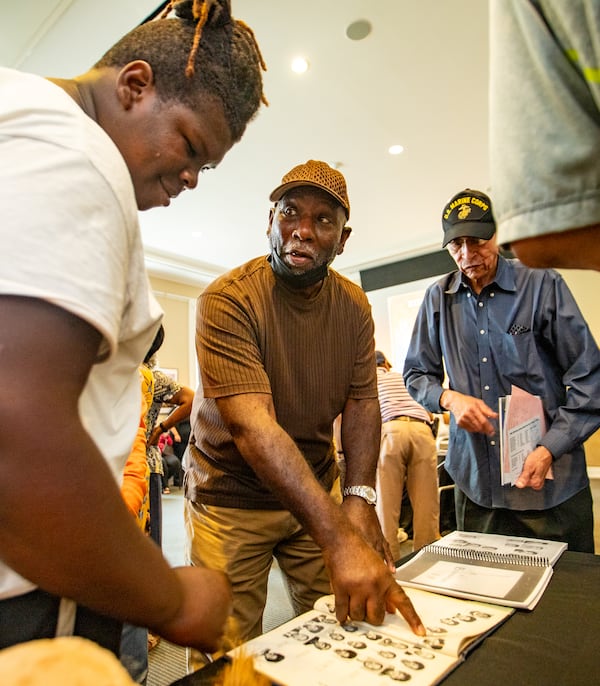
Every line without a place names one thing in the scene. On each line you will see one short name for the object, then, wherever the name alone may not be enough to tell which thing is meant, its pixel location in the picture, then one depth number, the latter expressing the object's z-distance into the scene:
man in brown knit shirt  1.13
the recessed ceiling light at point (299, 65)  3.53
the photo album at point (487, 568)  0.92
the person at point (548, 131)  0.39
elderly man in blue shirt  1.50
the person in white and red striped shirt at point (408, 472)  3.31
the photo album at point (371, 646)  0.64
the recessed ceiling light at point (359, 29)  3.20
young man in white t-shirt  0.35
